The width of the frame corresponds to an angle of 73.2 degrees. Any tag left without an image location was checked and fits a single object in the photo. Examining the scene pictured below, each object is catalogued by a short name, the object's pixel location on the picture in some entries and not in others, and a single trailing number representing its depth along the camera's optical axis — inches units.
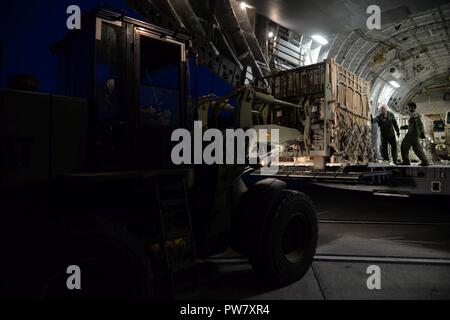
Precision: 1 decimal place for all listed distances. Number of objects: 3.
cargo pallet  260.2
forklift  93.6
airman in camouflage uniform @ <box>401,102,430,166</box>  330.6
